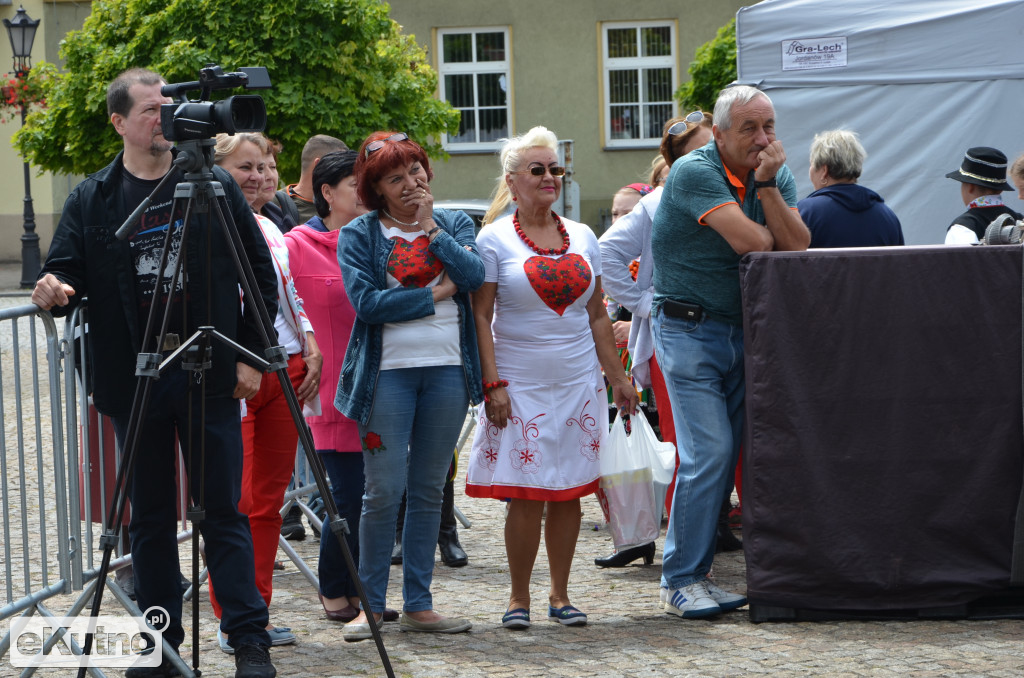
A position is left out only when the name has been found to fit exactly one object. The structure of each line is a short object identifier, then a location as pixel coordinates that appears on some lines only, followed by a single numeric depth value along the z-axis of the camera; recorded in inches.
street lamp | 1814.9
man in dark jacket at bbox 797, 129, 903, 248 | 459.0
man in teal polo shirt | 366.6
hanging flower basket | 1571.1
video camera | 285.6
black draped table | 353.3
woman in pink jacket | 376.6
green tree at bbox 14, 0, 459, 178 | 1325.0
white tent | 632.4
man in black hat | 523.2
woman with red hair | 349.2
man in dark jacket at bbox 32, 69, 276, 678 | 314.8
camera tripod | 288.3
